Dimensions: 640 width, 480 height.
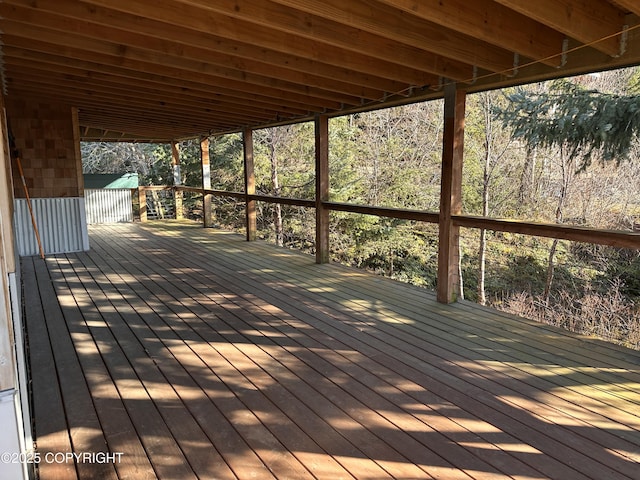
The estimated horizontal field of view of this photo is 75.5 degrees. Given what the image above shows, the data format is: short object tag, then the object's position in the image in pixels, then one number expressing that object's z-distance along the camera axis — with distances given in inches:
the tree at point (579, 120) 237.1
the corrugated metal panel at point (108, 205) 448.1
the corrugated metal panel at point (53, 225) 263.9
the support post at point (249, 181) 330.0
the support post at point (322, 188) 248.7
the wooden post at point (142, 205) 477.3
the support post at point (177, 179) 477.4
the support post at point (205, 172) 410.6
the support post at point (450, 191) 165.3
